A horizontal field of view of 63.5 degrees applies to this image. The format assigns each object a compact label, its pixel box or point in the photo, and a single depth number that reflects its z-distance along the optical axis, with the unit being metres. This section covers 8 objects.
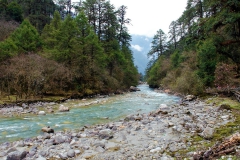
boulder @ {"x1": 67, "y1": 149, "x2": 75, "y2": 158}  5.17
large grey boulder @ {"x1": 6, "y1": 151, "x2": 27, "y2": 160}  5.03
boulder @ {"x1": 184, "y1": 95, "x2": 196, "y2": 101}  17.34
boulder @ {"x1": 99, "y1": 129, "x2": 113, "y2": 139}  6.77
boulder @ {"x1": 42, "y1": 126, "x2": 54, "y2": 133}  7.97
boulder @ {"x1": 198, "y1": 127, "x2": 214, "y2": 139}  5.71
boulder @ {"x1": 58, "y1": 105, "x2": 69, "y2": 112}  13.01
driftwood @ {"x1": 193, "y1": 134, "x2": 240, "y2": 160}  3.97
